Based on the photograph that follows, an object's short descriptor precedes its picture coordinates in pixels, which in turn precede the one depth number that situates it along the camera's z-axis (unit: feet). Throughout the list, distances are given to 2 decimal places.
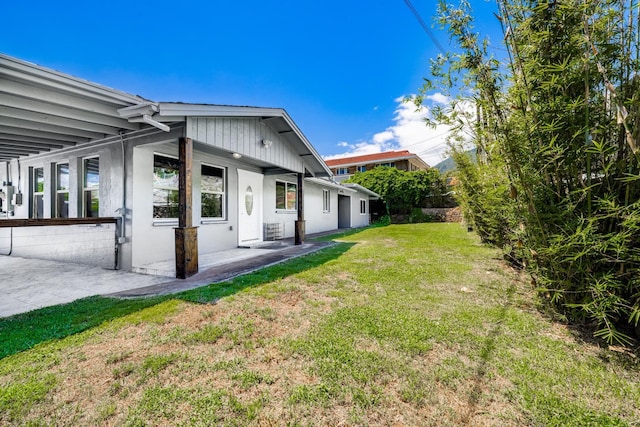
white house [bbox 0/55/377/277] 14.43
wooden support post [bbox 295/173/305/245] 30.31
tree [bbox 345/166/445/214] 70.64
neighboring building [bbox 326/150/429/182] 100.42
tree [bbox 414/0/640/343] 7.27
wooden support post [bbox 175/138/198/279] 15.78
